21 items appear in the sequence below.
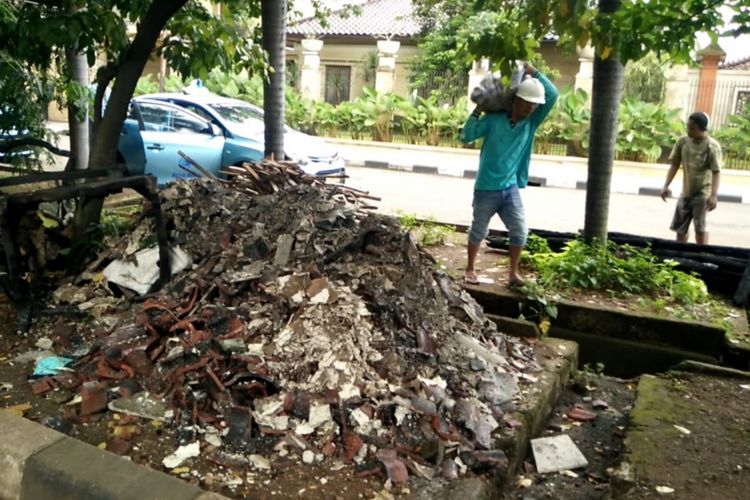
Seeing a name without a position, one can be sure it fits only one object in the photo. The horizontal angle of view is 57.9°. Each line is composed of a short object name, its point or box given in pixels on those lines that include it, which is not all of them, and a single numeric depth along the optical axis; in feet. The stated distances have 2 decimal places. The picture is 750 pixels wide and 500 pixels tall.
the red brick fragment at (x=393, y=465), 9.70
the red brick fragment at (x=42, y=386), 11.44
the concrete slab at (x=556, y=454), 11.57
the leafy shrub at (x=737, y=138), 54.70
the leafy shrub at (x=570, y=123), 57.82
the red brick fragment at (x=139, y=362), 11.78
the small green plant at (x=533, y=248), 20.84
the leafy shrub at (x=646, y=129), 55.36
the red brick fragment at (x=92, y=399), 10.85
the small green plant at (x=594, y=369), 15.93
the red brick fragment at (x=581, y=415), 13.67
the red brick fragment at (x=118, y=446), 9.96
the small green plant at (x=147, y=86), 74.08
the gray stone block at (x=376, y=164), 59.61
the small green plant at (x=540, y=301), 17.35
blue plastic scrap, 12.05
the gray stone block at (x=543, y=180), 51.84
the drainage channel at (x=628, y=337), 16.06
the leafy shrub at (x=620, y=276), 18.29
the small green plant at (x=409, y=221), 24.99
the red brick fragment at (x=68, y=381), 11.67
